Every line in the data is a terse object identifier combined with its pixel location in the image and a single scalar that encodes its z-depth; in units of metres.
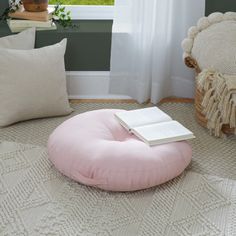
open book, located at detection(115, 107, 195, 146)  2.21
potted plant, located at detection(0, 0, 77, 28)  2.90
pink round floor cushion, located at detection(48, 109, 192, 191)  2.05
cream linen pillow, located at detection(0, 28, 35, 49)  2.73
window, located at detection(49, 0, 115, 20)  3.13
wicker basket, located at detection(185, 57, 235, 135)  2.61
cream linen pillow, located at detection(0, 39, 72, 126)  2.58
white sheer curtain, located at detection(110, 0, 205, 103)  2.83
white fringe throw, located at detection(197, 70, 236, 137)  2.42
